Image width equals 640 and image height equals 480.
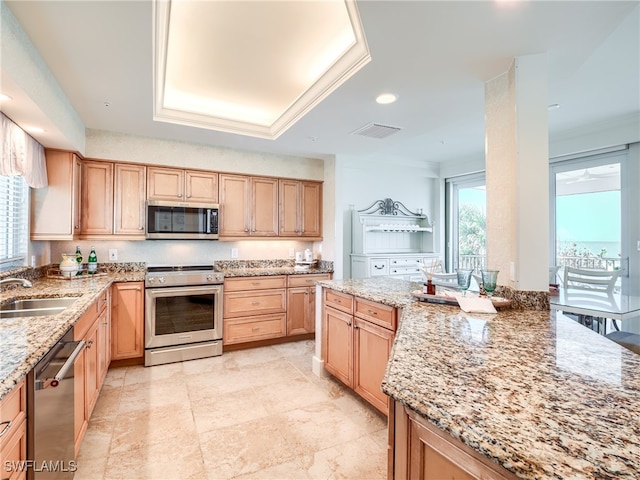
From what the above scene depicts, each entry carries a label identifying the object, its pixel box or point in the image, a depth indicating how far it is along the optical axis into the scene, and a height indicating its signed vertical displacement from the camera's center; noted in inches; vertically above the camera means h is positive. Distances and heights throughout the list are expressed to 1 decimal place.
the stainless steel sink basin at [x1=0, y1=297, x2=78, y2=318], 77.0 -15.9
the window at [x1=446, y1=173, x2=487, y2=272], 231.8 +16.1
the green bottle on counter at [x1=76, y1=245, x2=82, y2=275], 129.4 -5.9
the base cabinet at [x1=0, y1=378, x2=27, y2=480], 41.3 -25.5
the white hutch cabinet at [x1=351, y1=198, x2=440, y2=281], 196.4 +1.7
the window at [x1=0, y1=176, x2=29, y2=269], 101.7 +7.4
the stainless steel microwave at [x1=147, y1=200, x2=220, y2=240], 145.6 +10.6
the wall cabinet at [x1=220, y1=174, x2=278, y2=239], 162.9 +19.1
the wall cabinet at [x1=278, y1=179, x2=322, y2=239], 176.4 +19.5
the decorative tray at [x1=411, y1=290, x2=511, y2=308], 78.3 -14.1
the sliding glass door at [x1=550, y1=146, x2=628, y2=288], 159.5 +16.1
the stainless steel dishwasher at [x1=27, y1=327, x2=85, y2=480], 49.9 -28.9
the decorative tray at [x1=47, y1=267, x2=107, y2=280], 120.1 -12.1
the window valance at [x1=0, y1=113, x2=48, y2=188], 86.4 +26.1
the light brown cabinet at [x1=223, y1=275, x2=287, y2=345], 149.3 -30.7
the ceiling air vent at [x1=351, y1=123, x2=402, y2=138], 130.0 +46.8
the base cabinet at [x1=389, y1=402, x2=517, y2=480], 30.1 -22.3
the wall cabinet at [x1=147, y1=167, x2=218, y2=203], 148.3 +27.4
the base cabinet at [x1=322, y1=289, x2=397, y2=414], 89.0 -30.0
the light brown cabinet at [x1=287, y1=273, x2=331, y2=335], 162.9 -30.1
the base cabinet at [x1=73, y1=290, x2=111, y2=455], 73.7 -31.7
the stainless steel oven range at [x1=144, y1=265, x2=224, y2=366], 132.4 -30.4
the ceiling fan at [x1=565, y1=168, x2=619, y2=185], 162.8 +34.4
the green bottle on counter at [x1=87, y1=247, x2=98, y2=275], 135.6 -8.5
